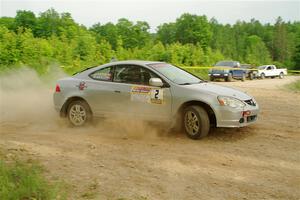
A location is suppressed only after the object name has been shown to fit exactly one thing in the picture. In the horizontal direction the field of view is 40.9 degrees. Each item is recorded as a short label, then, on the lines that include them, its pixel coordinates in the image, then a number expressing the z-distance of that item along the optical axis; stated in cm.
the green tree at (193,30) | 9075
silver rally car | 787
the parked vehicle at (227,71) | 3372
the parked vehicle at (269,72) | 4128
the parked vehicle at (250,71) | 3866
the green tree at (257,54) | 8795
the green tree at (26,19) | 7181
